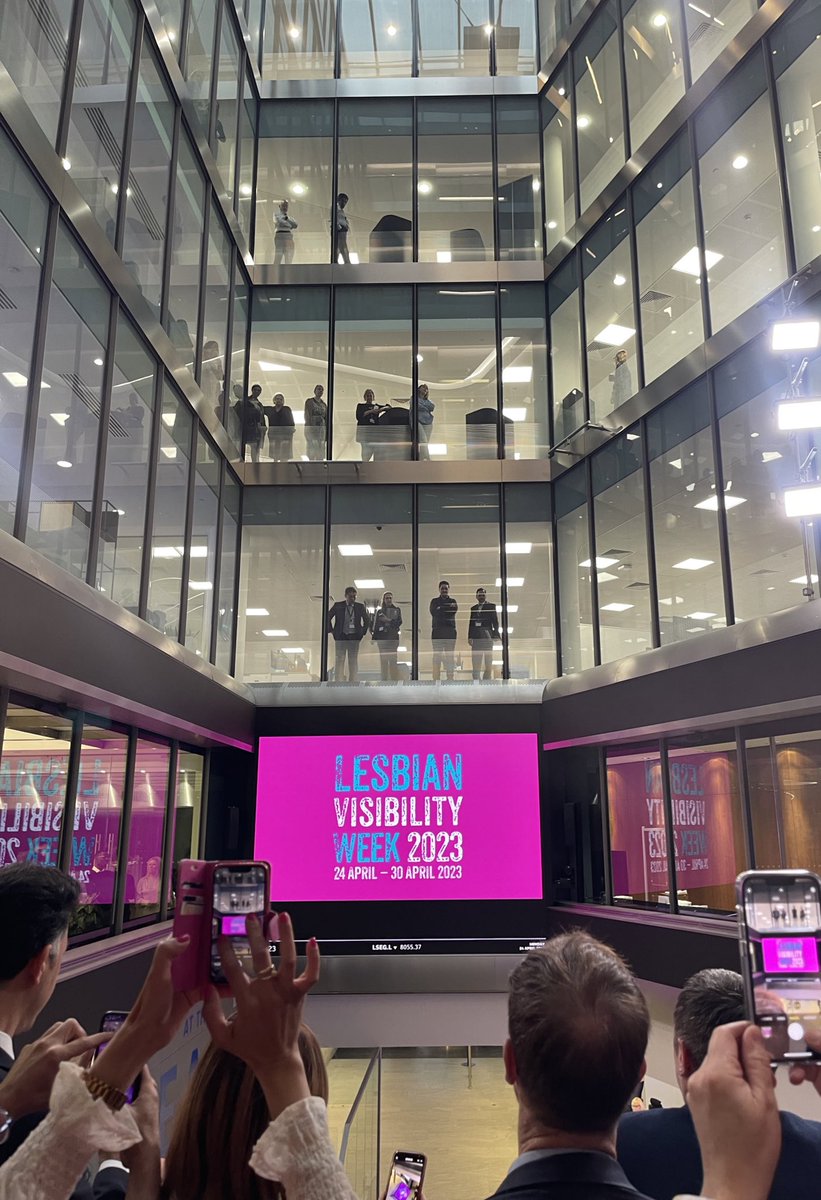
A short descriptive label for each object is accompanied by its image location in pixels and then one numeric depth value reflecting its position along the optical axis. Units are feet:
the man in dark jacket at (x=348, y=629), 42.09
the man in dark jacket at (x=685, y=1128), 6.81
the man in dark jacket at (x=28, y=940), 6.45
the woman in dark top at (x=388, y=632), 42.06
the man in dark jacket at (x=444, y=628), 42.22
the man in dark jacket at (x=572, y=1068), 4.17
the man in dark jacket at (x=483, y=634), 41.96
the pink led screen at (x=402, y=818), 37.22
